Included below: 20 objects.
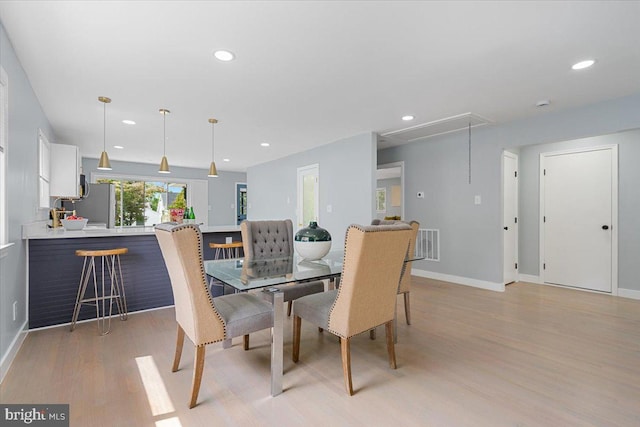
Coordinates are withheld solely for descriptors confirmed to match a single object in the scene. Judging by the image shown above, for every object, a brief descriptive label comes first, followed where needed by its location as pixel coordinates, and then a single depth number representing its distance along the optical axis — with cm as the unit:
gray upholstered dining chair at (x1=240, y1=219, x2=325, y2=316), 292
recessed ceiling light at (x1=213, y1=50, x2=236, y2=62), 241
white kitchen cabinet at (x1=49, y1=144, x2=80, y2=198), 428
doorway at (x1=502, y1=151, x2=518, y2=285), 474
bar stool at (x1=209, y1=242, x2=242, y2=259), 392
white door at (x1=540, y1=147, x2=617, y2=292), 425
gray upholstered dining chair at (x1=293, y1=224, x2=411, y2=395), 184
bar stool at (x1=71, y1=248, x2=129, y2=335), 295
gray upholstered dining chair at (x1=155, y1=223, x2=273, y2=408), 174
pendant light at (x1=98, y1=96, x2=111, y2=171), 345
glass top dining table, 193
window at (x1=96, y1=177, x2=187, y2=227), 802
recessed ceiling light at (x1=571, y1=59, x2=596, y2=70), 255
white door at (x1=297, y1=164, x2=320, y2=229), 592
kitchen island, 295
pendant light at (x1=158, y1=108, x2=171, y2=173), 385
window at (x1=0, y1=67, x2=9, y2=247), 215
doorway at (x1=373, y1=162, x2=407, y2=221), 943
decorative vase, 260
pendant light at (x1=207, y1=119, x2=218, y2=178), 459
